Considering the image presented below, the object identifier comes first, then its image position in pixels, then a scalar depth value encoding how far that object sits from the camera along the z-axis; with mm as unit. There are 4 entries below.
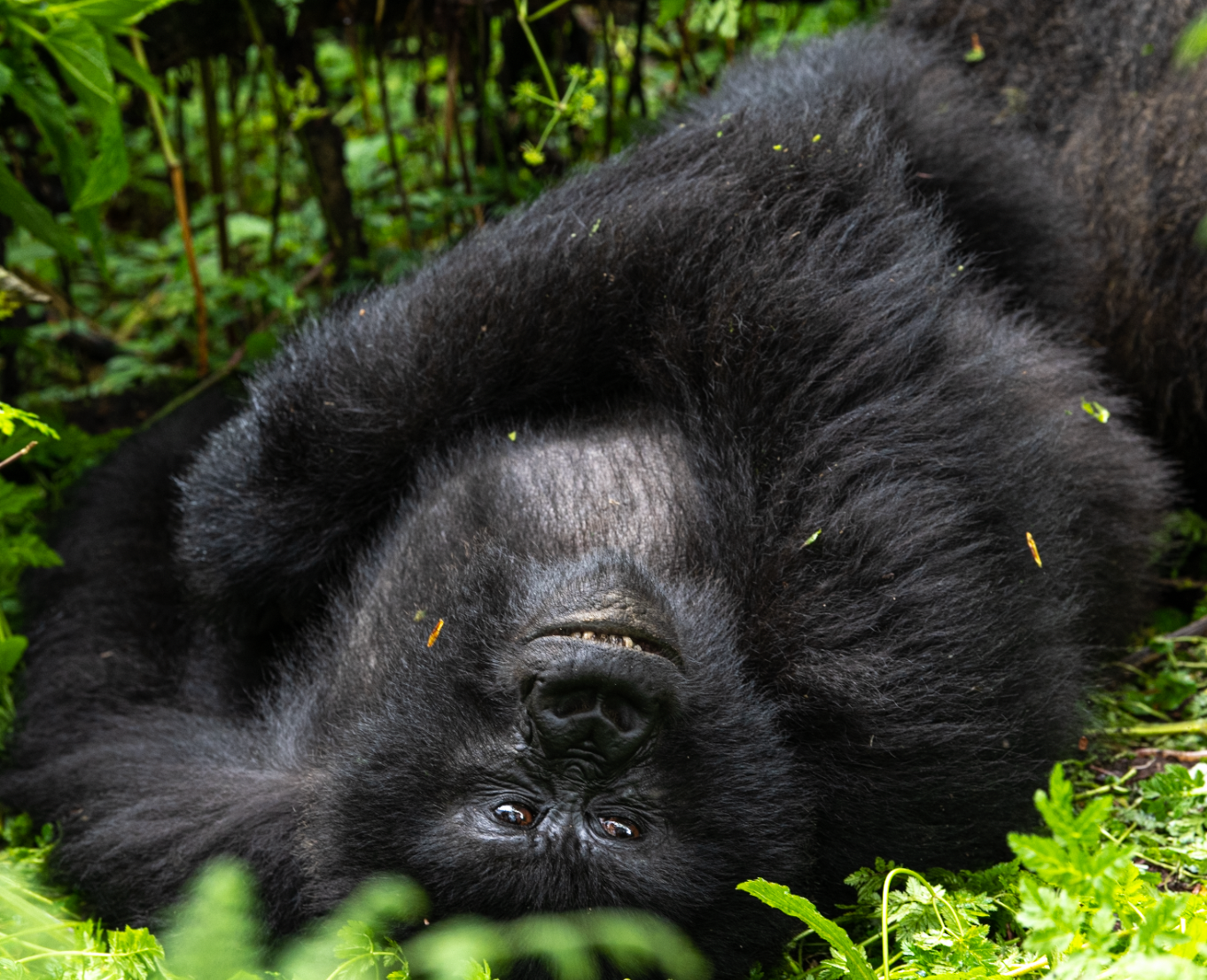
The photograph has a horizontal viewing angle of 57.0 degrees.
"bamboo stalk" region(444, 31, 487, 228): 3367
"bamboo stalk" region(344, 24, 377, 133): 3510
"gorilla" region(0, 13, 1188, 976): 1881
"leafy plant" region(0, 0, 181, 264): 2367
